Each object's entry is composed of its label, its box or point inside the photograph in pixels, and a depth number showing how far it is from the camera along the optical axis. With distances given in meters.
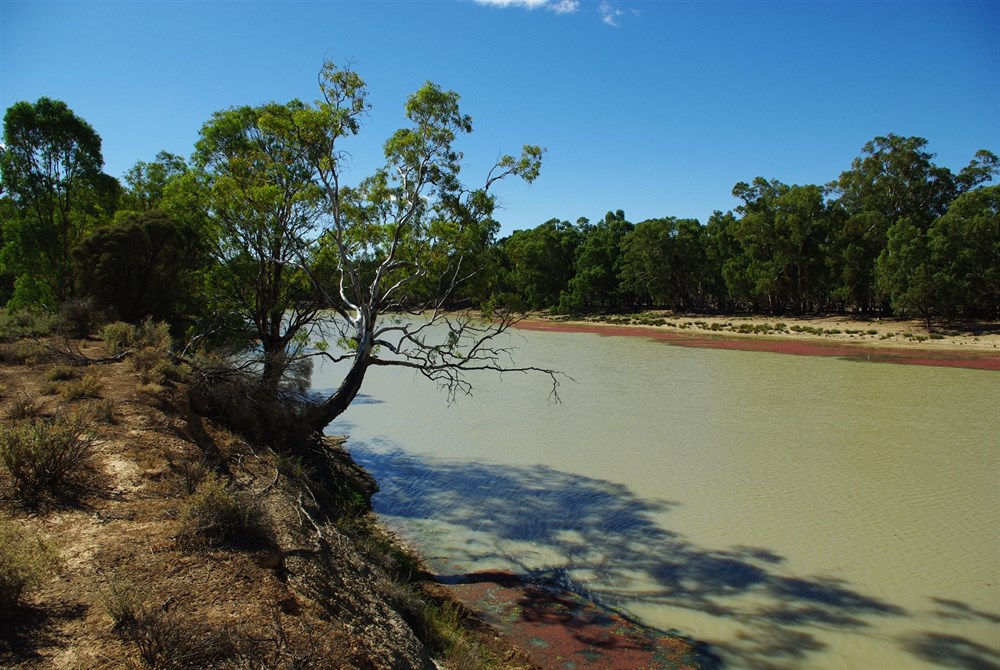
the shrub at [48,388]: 7.75
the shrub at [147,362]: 8.81
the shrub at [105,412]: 7.11
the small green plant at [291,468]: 8.00
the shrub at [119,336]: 10.74
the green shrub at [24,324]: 11.75
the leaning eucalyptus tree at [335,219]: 10.70
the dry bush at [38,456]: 5.25
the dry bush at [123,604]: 3.69
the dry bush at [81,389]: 7.62
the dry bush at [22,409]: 6.62
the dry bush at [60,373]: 8.35
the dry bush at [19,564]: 3.65
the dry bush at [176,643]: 3.42
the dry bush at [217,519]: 4.97
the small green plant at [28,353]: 9.68
